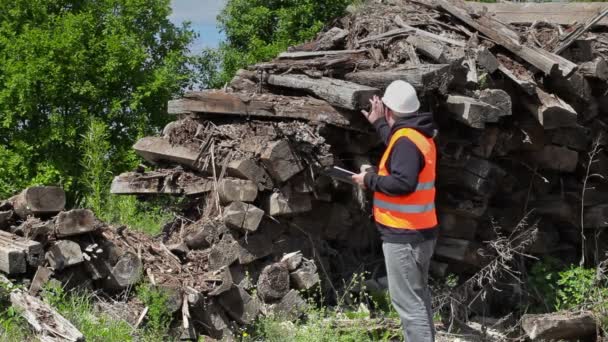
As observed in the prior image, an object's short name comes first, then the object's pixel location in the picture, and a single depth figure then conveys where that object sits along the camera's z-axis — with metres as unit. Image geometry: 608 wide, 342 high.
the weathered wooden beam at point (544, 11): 8.91
